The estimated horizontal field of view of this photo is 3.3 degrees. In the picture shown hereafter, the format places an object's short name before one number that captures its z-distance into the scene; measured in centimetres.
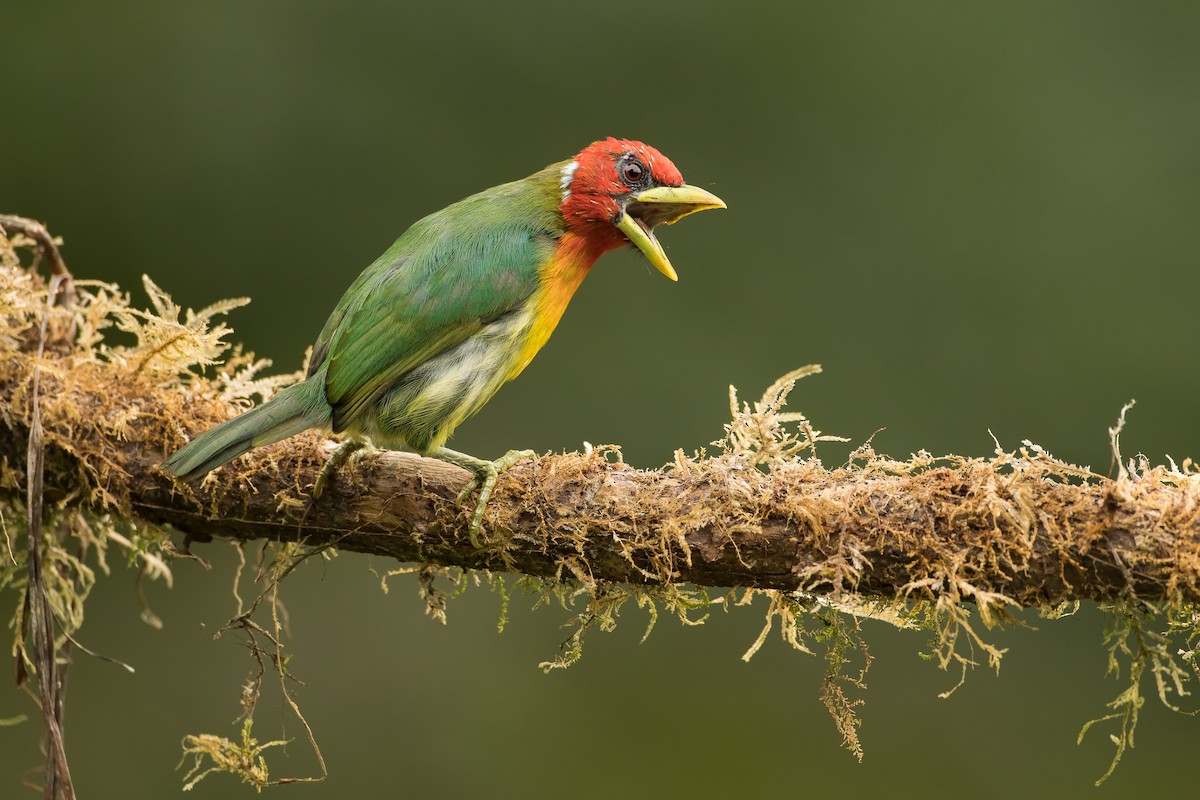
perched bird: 410
